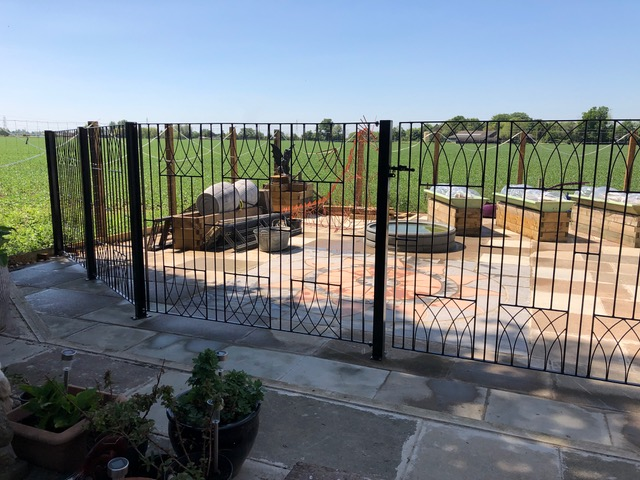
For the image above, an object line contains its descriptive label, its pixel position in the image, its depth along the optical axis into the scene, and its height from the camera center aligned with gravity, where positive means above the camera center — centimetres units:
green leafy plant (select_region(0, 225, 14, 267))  325 -65
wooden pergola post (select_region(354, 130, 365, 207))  1403 -86
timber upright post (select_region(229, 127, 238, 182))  1138 -9
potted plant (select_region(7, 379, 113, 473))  288 -159
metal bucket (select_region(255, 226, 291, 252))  935 -170
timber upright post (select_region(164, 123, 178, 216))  979 -103
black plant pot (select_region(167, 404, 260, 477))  276 -156
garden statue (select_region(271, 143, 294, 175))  1201 -39
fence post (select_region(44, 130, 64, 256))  867 -86
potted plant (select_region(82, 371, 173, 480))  261 -146
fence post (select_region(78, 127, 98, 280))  679 -85
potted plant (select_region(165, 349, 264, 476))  276 -145
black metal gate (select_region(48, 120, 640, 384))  482 -187
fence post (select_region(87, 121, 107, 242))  668 -55
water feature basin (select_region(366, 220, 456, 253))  950 -170
